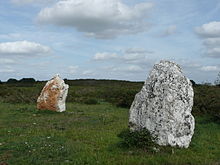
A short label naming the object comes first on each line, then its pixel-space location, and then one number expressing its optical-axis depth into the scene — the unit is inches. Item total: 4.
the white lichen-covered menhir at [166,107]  354.2
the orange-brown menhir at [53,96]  732.5
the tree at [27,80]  2724.5
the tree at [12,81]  2709.0
